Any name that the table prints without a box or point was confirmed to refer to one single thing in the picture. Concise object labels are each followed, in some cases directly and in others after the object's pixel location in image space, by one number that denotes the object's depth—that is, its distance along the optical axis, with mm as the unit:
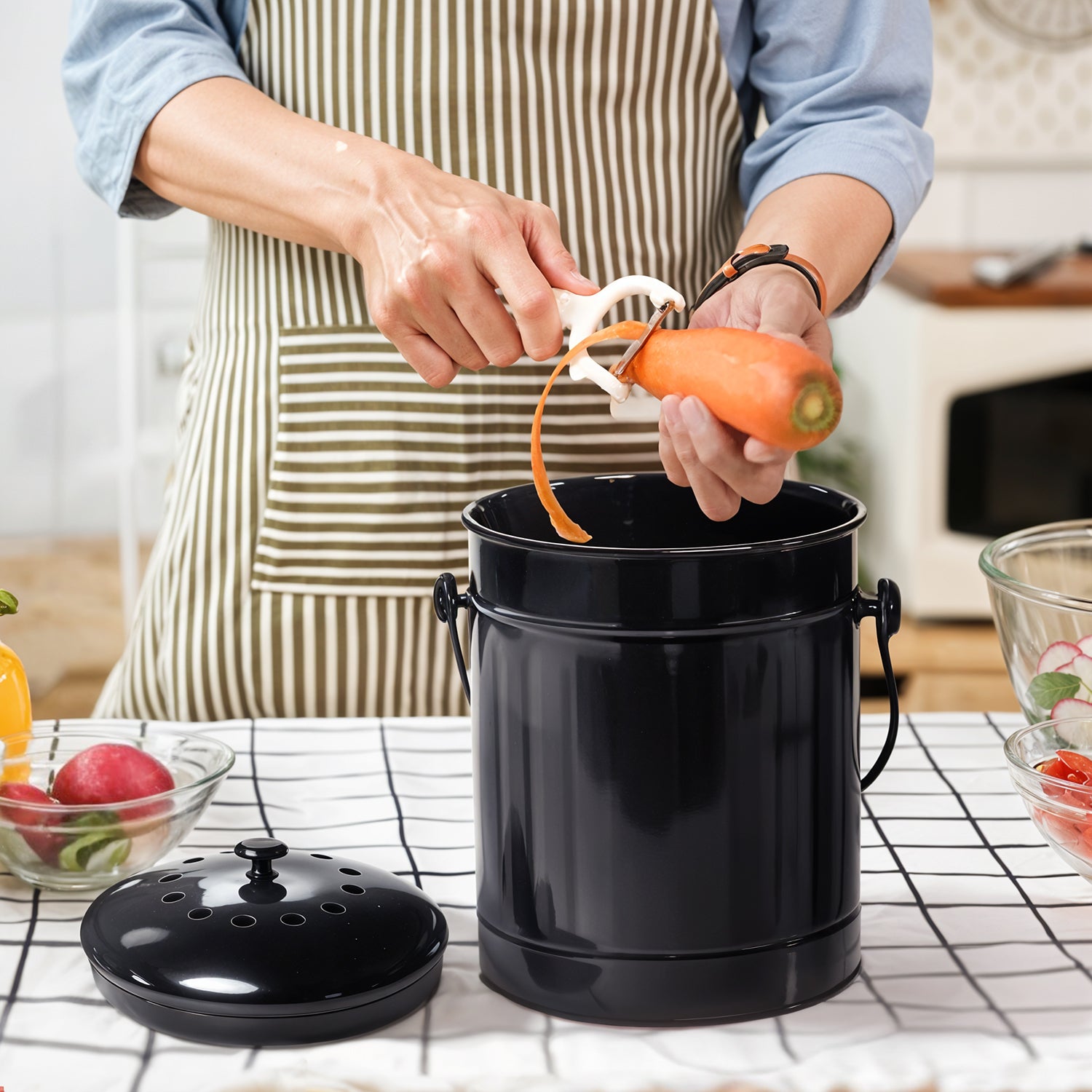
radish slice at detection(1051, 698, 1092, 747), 1665
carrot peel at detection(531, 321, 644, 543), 1571
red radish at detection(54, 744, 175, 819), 1633
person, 1953
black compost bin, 1468
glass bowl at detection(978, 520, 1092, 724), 1696
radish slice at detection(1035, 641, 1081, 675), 1705
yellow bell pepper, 1703
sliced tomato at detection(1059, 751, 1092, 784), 1604
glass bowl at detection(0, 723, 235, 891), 1601
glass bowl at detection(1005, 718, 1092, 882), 1560
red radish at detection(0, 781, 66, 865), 1598
